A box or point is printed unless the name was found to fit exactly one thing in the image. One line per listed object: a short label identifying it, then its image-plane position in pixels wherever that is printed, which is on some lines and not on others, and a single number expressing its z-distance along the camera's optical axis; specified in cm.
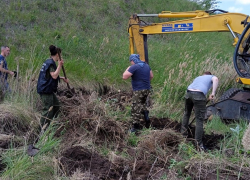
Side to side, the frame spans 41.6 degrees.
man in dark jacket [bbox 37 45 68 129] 582
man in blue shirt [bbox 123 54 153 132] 645
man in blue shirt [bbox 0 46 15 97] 723
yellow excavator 722
